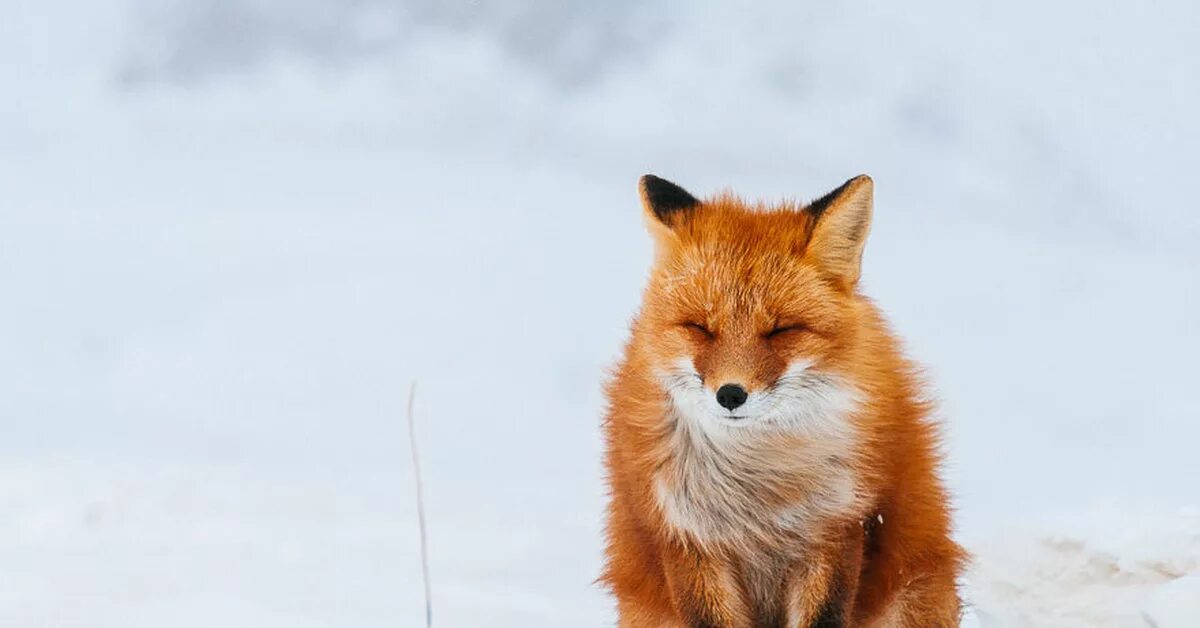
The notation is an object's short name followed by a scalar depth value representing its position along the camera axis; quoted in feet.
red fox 20.39
